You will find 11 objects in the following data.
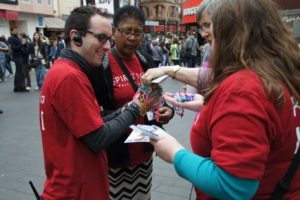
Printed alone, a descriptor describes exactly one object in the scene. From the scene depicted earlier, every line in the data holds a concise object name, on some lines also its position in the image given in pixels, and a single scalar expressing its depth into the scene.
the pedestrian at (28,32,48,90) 7.47
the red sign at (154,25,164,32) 37.79
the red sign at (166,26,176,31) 42.80
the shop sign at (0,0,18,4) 18.74
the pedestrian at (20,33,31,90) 7.28
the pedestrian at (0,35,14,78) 9.66
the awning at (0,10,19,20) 18.72
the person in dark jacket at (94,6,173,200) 1.71
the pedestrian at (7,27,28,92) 7.07
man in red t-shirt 1.18
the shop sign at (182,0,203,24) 12.59
